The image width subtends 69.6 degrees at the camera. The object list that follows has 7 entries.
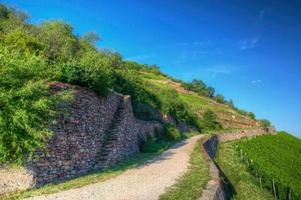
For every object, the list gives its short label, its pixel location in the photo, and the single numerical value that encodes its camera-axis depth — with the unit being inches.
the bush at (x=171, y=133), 902.6
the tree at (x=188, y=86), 2593.9
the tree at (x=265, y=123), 2456.9
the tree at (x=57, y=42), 739.5
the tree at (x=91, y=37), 1169.5
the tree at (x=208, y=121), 1687.0
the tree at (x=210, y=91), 2790.9
